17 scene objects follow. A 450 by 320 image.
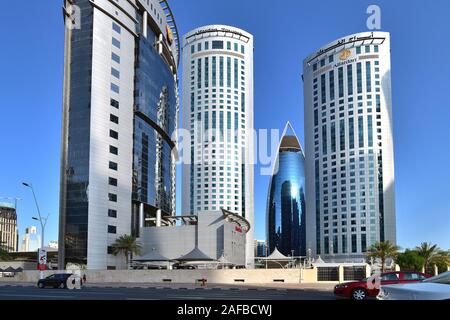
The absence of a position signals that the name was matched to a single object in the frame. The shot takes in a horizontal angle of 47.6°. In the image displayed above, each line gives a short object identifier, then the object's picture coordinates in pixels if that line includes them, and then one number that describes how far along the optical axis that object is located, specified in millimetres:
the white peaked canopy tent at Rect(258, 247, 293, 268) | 105138
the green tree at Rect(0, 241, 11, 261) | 99362
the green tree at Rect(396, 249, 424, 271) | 77875
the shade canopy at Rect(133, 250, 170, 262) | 71469
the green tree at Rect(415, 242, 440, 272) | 76688
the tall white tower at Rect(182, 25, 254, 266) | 188500
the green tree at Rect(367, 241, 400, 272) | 71188
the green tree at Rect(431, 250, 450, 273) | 76938
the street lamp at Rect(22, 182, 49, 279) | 52156
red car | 24109
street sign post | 48475
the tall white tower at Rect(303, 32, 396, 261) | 154625
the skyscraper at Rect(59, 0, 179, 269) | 84438
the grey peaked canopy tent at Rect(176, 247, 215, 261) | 67500
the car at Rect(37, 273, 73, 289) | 38562
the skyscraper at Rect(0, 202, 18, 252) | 160500
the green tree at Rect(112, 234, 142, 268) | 85688
